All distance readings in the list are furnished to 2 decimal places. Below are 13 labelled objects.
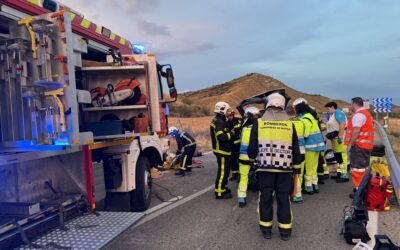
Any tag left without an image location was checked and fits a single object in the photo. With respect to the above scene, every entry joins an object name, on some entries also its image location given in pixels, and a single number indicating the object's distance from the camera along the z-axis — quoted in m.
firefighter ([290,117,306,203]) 6.63
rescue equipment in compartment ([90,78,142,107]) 6.09
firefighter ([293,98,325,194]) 7.40
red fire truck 3.66
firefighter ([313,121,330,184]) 8.35
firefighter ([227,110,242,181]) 8.04
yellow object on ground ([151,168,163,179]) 9.90
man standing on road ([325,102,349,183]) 8.52
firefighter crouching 10.09
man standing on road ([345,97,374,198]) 6.86
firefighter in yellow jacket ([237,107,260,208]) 6.57
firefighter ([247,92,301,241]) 4.99
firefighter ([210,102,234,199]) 6.98
